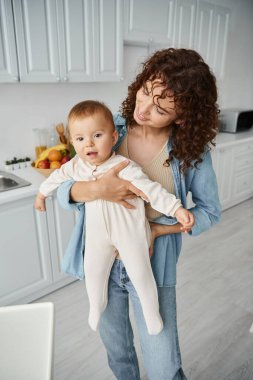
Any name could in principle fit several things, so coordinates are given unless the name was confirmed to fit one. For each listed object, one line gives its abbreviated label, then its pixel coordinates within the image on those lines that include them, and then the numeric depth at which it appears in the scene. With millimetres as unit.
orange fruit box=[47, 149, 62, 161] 2102
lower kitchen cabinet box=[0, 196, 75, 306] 1822
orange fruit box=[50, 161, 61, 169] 2050
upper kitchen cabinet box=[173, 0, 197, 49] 2520
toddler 895
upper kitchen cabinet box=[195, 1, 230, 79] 2775
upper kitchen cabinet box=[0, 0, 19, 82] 1639
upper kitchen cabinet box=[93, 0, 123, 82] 2018
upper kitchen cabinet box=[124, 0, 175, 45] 2191
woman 829
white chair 650
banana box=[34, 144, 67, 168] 2164
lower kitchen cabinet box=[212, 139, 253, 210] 3207
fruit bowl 1993
